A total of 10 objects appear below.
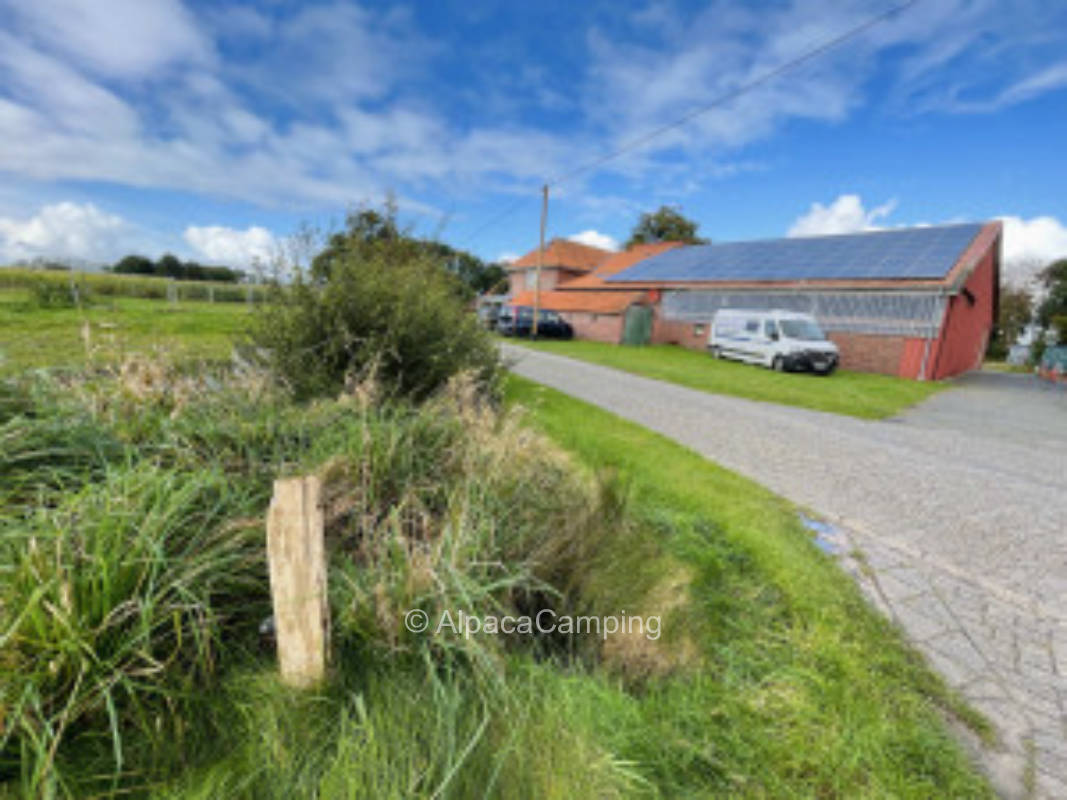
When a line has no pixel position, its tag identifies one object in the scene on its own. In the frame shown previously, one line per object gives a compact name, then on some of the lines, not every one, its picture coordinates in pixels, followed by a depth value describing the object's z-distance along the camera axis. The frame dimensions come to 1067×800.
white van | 15.58
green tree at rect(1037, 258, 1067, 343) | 37.09
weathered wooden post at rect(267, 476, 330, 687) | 1.46
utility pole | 23.83
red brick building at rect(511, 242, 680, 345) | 25.16
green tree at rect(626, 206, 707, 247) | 50.41
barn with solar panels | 16.62
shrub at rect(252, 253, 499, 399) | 4.61
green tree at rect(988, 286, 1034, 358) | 42.61
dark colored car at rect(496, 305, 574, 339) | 24.58
